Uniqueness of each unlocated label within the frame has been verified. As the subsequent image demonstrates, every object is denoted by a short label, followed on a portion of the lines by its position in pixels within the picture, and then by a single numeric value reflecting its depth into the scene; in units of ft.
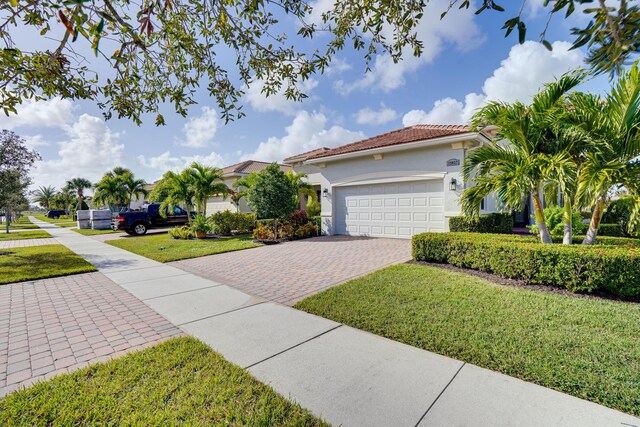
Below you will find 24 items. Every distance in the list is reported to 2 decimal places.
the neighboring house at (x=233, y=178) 68.11
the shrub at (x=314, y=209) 55.21
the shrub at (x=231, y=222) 51.60
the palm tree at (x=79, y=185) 181.68
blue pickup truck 54.34
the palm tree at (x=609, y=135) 16.56
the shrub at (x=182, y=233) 46.81
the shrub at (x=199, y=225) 47.51
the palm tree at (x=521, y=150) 18.80
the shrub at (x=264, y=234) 44.07
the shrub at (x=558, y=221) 32.73
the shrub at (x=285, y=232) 44.37
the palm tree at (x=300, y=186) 47.80
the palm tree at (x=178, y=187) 48.52
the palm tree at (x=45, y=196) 216.88
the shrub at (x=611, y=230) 33.88
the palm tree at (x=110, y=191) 91.15
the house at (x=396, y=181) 34.55
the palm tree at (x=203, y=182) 48.80
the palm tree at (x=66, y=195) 187.01
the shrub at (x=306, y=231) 45.19
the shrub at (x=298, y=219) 47.84
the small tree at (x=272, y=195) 41.11
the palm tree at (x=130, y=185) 96.68
